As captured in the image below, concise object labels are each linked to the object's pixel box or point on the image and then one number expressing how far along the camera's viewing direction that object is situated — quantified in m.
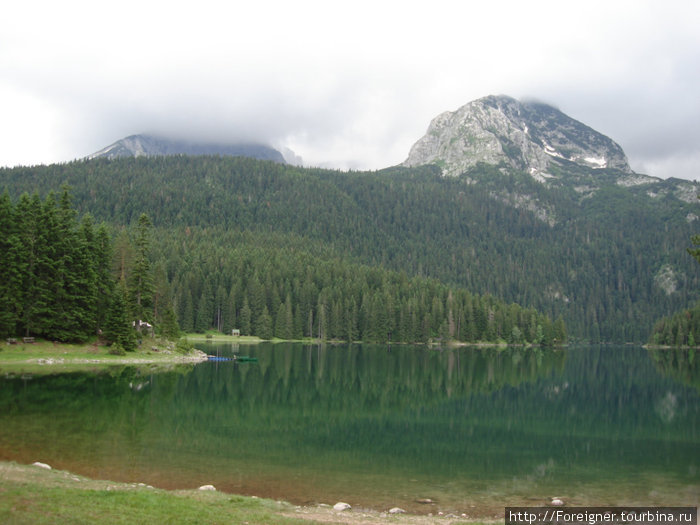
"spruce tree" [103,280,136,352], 66.50
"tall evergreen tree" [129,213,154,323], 74.62
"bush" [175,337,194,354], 80.81
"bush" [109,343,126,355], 66.33
